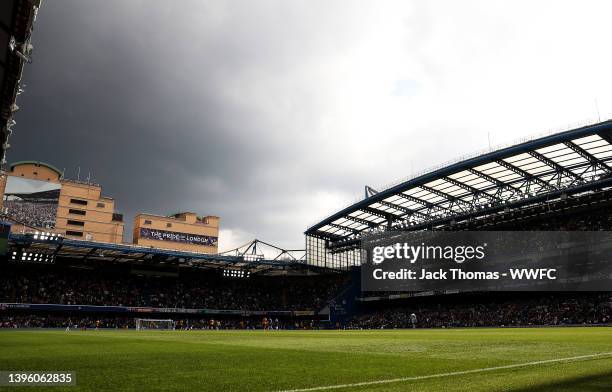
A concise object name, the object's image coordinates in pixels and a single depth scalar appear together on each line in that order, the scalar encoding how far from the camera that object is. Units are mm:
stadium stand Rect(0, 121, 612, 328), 44188
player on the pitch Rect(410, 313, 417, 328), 53172
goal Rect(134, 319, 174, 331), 59844
